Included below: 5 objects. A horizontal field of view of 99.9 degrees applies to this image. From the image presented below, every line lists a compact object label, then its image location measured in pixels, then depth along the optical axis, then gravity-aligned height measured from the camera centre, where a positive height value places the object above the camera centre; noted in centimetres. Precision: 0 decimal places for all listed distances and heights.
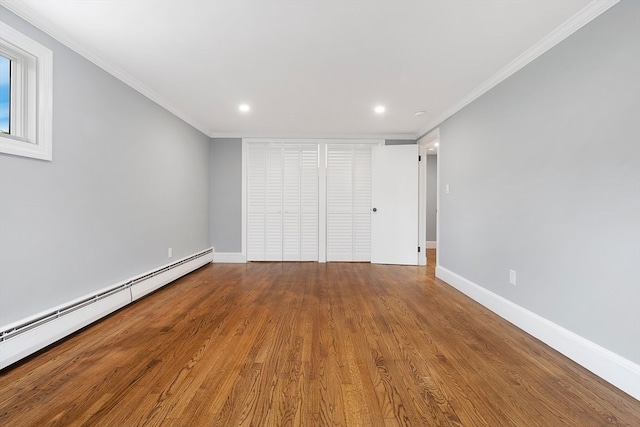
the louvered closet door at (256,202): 498 +21
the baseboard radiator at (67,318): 170 -83
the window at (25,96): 180 +82
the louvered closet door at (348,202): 500 +23
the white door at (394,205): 473 +17
